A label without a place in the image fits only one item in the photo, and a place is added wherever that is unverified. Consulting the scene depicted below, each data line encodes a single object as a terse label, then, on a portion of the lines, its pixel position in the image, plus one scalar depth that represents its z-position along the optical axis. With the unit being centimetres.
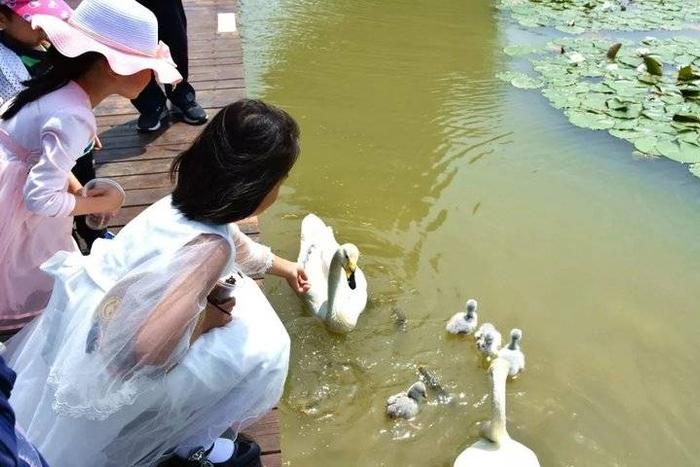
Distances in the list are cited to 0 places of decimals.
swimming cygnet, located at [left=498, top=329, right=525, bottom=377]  306
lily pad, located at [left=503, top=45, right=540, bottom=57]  685
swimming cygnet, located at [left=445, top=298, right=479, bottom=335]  332
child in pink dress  198
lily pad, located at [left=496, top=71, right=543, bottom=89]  611
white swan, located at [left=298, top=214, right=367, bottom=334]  319
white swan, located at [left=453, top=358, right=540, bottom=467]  254
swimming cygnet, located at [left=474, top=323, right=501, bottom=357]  321
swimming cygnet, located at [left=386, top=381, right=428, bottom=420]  289
